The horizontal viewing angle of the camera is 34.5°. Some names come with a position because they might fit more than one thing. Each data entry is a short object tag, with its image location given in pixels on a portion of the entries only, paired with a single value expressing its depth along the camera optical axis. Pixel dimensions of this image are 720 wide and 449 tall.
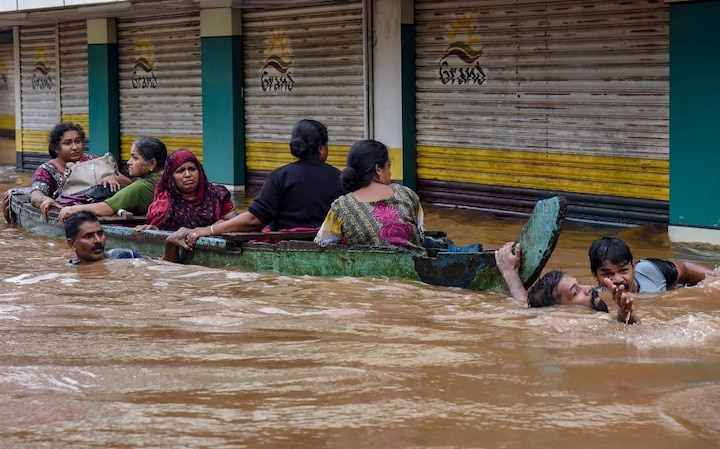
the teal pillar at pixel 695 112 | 10.93
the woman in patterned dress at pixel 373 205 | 8.08
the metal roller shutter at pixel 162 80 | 18.98
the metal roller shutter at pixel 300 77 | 16.00
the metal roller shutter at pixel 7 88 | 27.70
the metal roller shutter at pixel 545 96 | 11.97
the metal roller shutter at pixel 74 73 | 21.52
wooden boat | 7.44
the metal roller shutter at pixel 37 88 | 22.58
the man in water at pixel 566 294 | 6.07
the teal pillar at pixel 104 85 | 20.56
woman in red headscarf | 9.46
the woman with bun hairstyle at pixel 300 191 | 8.82
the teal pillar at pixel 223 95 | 17.81
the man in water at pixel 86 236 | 8.95
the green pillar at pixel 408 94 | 14.78
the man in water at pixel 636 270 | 6.91
